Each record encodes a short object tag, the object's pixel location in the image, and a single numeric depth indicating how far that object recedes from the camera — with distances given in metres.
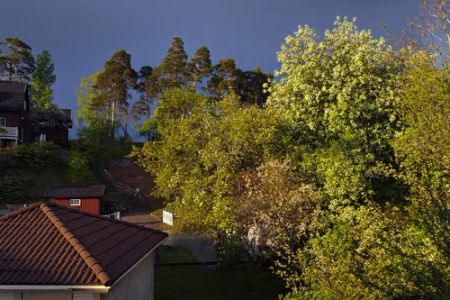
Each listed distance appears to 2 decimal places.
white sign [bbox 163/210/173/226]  41.06
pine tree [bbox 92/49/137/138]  62.38
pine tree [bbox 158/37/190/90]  65.25
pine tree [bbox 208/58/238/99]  64.36
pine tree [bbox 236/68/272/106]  65.26
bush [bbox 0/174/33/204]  44.31
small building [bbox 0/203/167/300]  11.45
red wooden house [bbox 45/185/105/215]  41.44
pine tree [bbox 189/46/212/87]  66.25
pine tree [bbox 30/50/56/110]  67.56
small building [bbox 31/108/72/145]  62.91
